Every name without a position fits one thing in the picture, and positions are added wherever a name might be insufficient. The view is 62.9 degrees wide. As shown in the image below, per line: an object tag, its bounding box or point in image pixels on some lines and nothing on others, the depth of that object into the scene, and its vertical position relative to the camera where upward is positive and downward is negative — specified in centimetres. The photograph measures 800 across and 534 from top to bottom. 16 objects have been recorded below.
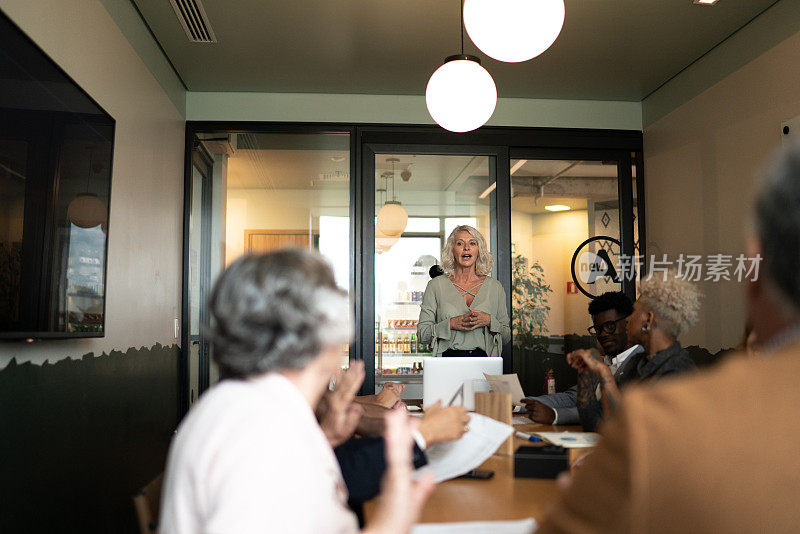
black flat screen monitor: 188 +34
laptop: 260 -31
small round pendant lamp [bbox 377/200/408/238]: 484 +59
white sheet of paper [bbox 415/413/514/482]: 169 -40
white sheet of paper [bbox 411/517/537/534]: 130 -46
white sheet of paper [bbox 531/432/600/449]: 197 -45
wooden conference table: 143 -48
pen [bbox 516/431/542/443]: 222 -48
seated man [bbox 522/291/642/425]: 324 -14
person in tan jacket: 61 -15
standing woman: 394 -4
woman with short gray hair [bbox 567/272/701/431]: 233 -17
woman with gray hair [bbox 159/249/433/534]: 93 -20
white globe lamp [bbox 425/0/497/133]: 286 +91
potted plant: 492 -5
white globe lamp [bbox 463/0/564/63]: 212 +91
